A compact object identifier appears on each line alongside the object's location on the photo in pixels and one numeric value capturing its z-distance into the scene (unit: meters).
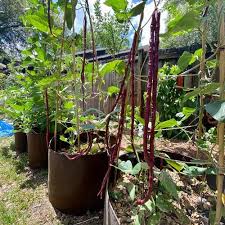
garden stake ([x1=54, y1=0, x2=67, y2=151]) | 1.16
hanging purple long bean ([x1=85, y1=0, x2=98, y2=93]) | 1.09
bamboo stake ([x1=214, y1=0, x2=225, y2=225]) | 0.60
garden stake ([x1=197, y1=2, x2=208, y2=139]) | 0.76
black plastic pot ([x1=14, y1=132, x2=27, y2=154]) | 2.80
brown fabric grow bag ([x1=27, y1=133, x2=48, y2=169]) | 2.26
